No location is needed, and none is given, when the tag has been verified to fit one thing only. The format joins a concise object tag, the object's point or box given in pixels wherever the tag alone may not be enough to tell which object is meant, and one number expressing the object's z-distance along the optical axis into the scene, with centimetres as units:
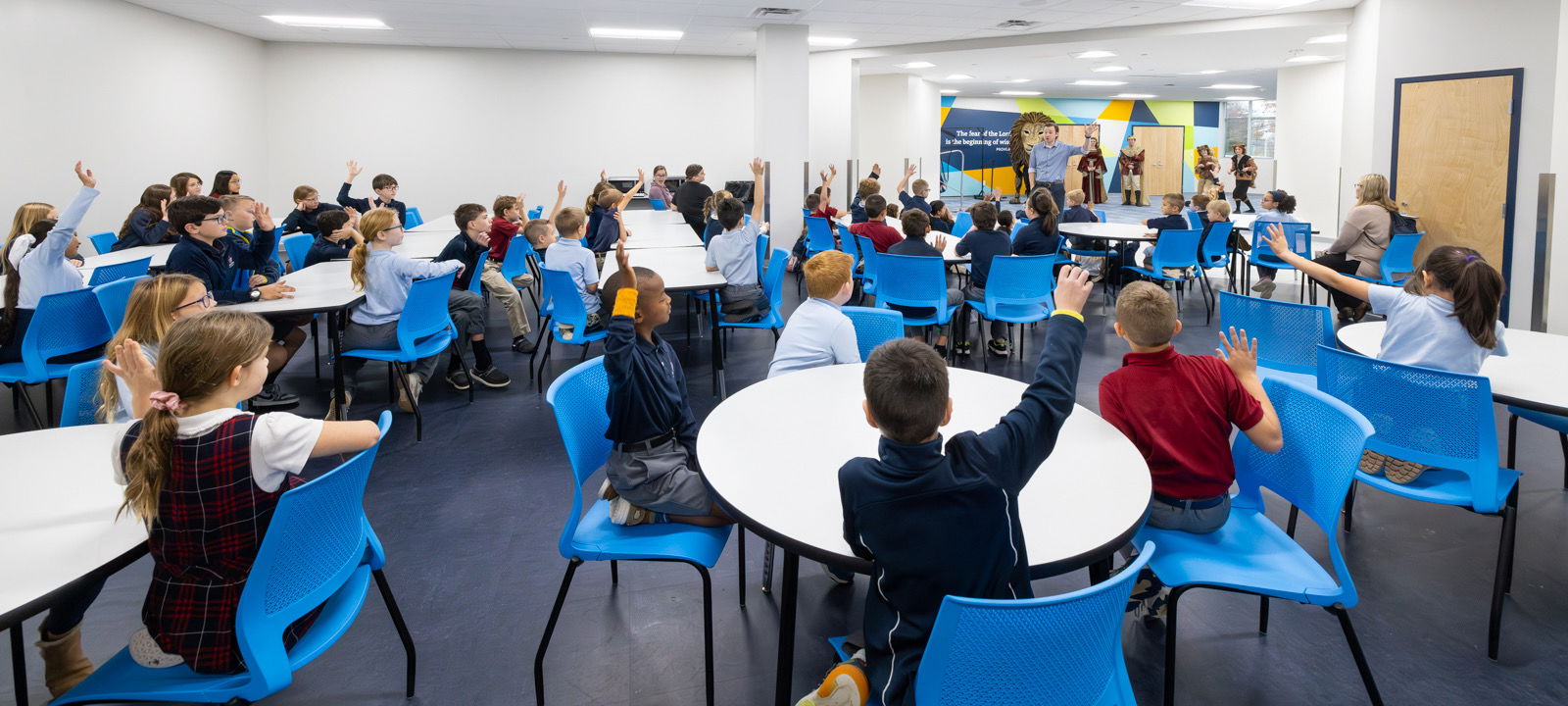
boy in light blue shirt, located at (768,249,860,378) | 305
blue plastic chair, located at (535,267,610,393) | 481
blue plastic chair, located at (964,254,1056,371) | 517
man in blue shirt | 1121
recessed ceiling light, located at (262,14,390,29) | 956
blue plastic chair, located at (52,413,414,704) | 160
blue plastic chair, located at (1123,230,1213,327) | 692
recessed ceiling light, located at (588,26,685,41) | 1036
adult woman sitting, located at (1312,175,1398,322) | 616
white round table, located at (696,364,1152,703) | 159
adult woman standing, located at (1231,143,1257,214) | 1341
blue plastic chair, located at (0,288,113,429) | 383
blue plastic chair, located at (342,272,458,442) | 426
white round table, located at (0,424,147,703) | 147
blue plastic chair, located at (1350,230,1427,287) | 616
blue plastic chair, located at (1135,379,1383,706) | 190
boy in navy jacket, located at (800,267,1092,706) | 141
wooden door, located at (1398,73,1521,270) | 652
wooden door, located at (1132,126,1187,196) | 2247
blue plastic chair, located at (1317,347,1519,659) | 236
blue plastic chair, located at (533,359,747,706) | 210
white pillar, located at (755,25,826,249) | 962
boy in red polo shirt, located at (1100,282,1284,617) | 211
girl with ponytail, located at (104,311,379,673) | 163
